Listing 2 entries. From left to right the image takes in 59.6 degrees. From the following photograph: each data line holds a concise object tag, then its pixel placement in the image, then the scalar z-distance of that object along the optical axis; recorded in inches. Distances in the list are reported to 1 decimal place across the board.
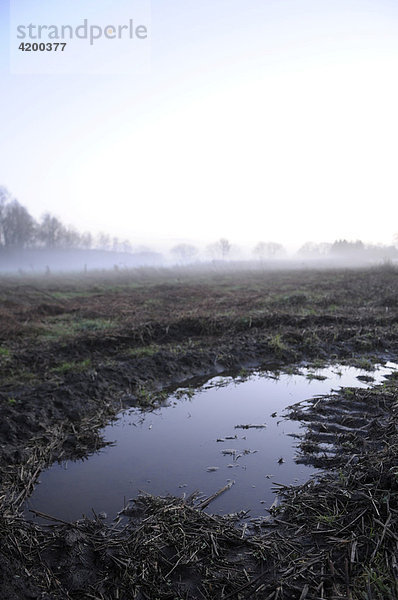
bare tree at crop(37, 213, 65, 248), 3700.8
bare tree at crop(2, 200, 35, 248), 3026.6
